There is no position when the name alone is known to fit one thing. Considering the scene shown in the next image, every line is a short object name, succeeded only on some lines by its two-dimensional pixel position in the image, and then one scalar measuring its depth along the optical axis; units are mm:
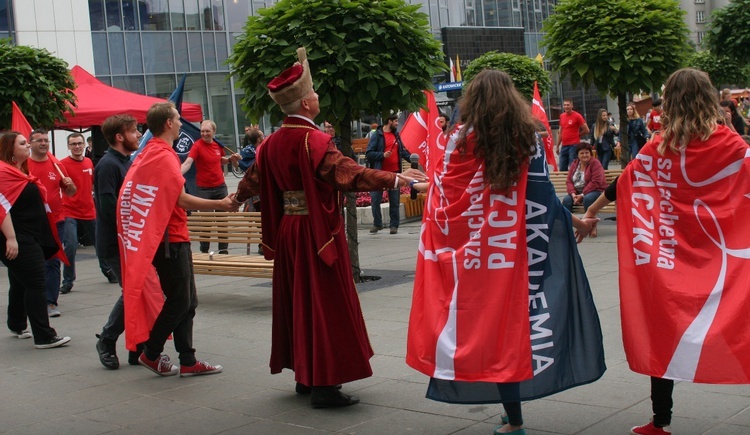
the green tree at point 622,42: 13633
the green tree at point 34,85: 14906
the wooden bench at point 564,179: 13984
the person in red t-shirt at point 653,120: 17562
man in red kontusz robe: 5609
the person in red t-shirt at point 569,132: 18766
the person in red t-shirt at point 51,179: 9492
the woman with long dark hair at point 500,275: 4562
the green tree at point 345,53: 9633
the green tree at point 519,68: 22766
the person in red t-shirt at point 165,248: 6543
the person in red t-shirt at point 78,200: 11172
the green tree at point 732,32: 18109
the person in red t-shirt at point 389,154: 15164
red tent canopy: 17016
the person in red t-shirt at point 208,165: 13484
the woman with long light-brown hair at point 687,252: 4461
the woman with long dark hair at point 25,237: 7805
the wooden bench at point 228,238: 9516
